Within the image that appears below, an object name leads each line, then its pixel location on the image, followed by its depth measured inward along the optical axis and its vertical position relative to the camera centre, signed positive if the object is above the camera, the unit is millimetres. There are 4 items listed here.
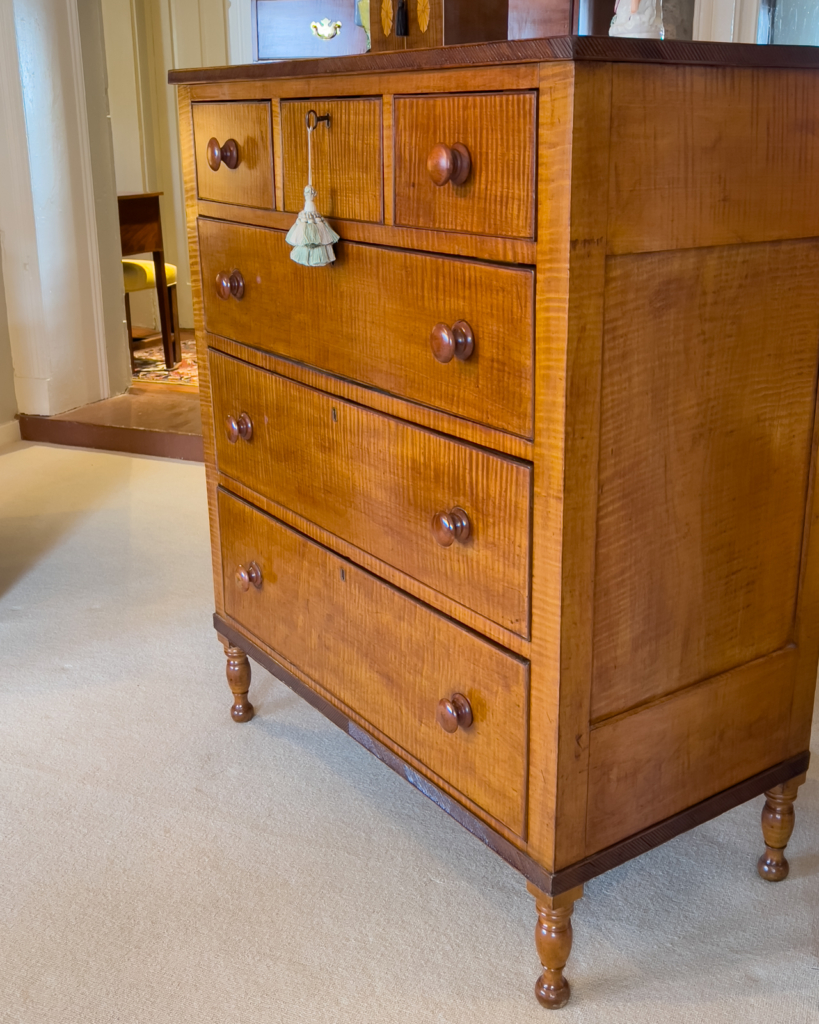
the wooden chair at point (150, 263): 4809 -552
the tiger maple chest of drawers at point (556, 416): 1170 -342
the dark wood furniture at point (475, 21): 1417 +152
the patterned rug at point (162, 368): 4840 -1032
